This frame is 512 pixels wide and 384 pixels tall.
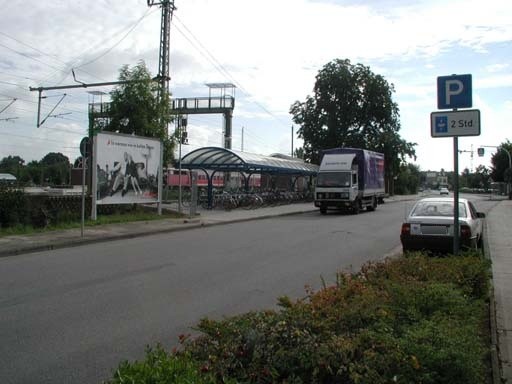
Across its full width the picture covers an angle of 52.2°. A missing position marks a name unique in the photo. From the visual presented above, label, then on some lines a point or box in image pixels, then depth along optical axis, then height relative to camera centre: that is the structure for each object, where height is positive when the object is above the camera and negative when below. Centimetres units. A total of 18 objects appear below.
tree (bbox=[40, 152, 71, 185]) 9510 +246
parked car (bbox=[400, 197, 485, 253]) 1108 -84
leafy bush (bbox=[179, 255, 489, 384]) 374 -120
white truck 2842 +50
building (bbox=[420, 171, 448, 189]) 15775 +372
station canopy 3111 +168
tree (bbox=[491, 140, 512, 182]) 8100 +462
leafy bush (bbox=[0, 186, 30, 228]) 1630 -64
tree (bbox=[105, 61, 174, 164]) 2553 +397
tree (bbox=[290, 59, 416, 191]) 5784 +839
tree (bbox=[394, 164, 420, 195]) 8694 +101
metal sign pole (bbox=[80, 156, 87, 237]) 1533 -4
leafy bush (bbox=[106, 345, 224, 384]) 302 -111
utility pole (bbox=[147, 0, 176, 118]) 2880 +873
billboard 2008 +77
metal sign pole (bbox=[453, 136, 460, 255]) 814 +7
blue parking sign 827 +157
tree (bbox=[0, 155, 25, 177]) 10575 +513
